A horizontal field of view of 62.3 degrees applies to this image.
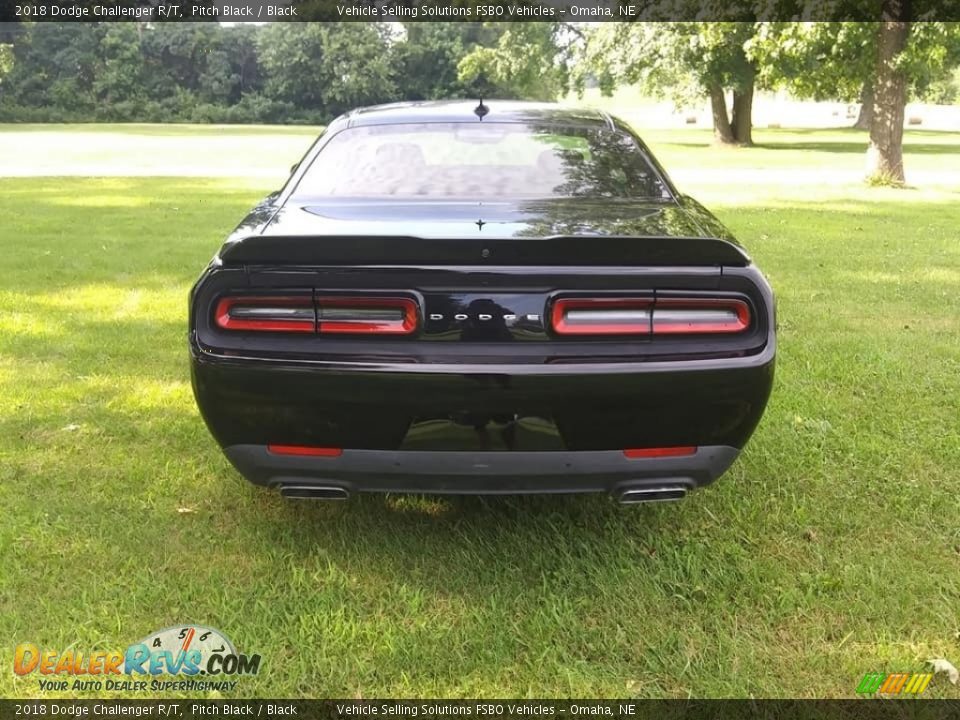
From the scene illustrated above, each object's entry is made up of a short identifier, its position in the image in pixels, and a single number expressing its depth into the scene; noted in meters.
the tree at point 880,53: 14.31
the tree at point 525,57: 34.69
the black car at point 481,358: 2.19
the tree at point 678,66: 28.67
